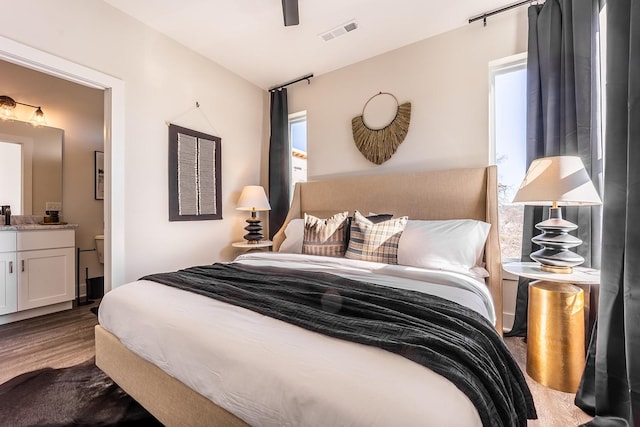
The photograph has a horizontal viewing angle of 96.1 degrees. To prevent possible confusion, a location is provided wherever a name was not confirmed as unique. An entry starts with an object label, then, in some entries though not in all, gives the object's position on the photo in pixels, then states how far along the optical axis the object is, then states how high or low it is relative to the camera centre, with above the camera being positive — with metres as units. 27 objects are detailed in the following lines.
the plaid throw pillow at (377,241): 2.08 -0.22
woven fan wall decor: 2.87 +0.80
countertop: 2.64 -0.15
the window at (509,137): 2.42 +0.64
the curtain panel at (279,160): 3.64 +0.66
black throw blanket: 0.77 -0.38
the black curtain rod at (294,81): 3.48 +1.63
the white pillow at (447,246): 1.88 -0.23
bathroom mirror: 3.04 +0.51
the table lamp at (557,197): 1.62 +0.08
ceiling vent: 2.58 +1.68
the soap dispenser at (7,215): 2.94 -0.03
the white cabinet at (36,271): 2.63 -0.58
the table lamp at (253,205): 3.30 +0.08
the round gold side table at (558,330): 1.60 -0.67
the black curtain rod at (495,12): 2.26 +1.64
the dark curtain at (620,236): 1.12 -0.10
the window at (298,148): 3.74 +0.85
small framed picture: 3.67 +0.46
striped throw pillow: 2.38 -0.22
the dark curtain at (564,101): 1.90 +0.78
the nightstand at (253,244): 3.24 -0.37
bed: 0.68 -0.44
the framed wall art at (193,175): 2.88 +0.39
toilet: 3.55 -0.43
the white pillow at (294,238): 2.62 -0.24
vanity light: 2.96 +1.09
